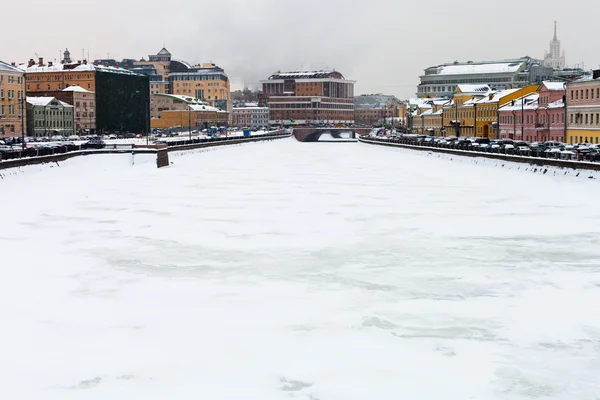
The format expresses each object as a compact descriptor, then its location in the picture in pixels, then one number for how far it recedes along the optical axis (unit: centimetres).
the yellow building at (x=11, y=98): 11544
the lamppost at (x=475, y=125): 11238
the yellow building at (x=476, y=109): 11046
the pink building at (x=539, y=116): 8600
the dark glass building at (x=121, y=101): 16350
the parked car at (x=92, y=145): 8344
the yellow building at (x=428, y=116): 14988
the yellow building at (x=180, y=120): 19686
